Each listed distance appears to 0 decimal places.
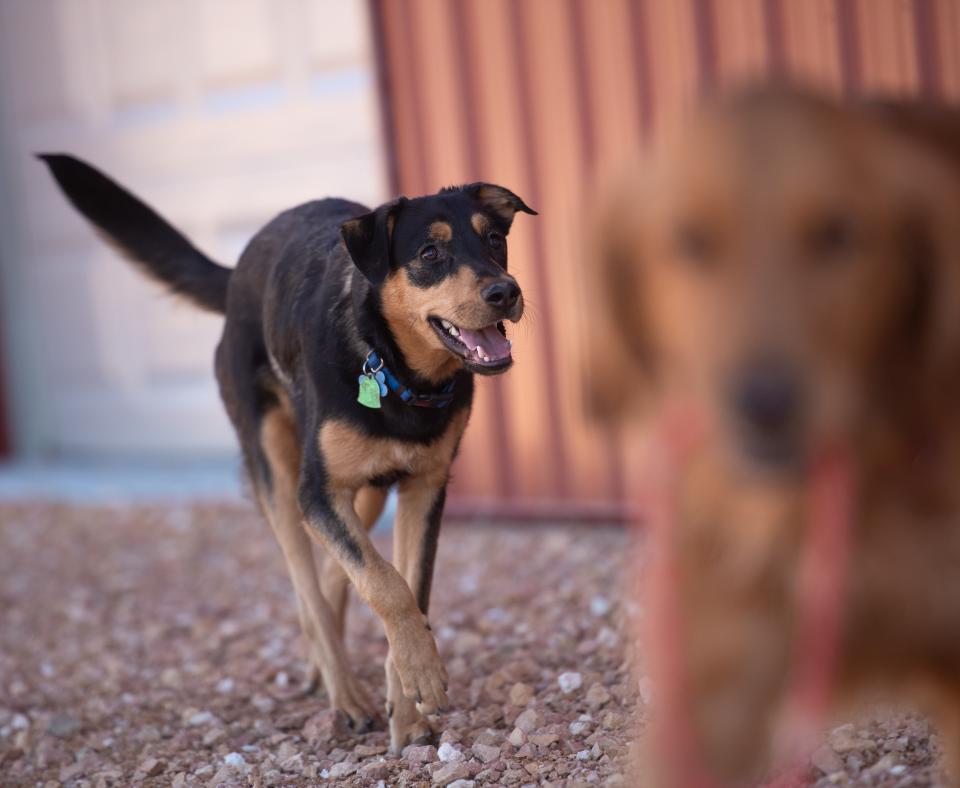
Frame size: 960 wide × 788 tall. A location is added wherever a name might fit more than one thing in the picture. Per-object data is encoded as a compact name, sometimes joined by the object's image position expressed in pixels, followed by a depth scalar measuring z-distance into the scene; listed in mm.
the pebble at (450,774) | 3506
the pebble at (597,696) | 4027
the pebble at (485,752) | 3641
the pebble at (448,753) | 3658
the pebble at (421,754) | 3684
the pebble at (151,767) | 3822
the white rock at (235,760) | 3809
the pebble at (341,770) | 3701
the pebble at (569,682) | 4195
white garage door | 7812
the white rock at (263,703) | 4465
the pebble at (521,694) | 4109
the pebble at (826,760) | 3305
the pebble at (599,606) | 5176
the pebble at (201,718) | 4309
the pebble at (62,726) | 4293
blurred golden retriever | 1798
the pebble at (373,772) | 3637
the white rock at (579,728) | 3793
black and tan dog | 3928
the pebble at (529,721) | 3820
